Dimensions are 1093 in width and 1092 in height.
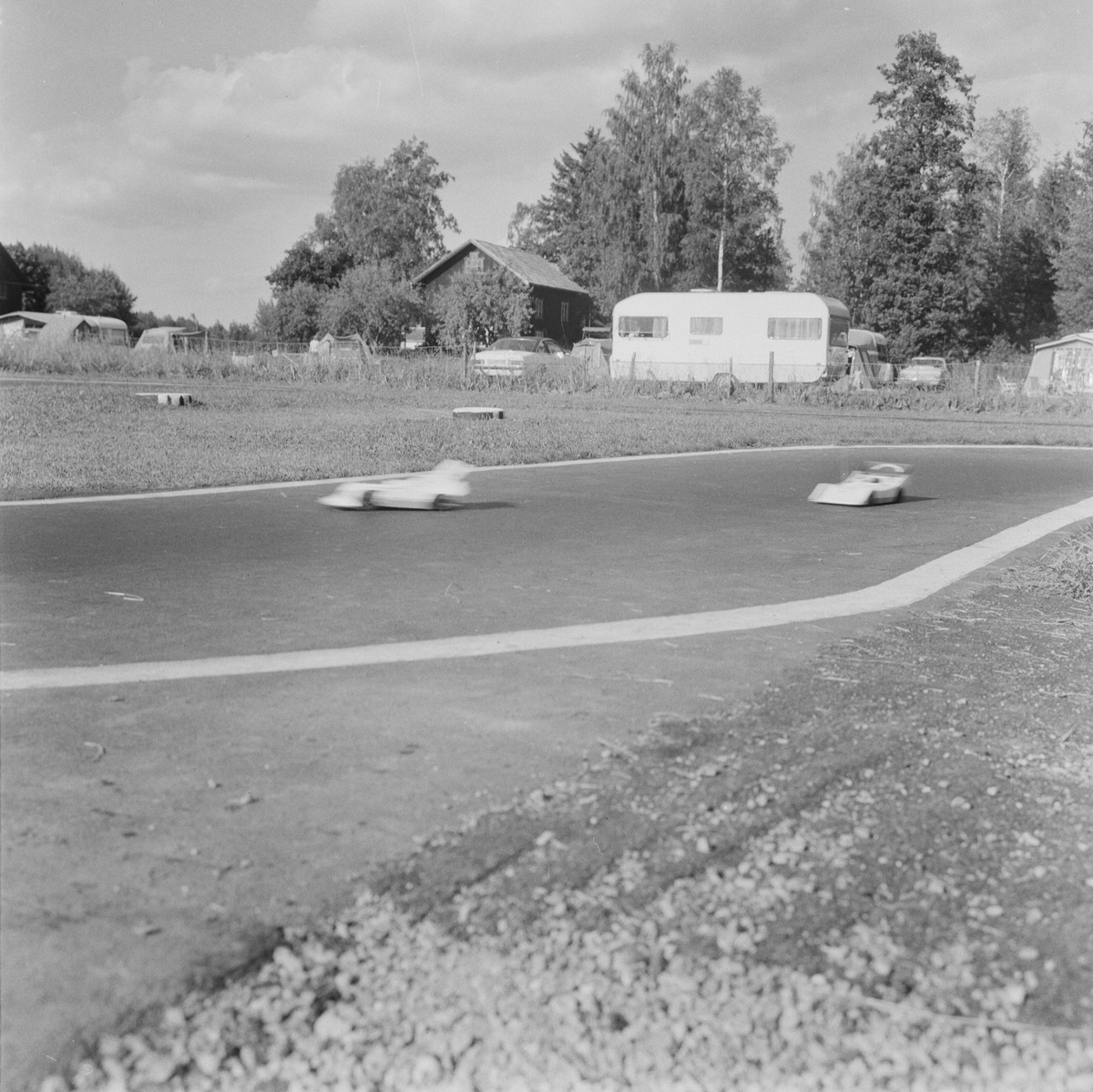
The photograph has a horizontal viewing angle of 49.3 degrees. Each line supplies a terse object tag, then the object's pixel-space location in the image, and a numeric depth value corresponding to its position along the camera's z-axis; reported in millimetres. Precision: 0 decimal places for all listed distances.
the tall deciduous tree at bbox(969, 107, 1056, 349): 65125
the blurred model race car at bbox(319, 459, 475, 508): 9133
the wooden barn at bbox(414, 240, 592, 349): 58281
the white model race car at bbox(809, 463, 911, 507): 10203
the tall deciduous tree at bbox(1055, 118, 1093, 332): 57125
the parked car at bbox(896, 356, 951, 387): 30469
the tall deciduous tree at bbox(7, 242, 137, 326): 77062
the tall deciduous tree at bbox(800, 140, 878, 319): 56531
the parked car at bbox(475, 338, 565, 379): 34156
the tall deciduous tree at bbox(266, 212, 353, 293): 66375
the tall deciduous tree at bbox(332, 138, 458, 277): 63094
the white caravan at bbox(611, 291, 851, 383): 34844
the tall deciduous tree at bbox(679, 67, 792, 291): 55875
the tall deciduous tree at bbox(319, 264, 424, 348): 52562
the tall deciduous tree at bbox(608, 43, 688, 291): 55062
